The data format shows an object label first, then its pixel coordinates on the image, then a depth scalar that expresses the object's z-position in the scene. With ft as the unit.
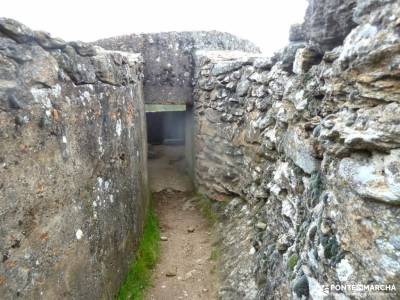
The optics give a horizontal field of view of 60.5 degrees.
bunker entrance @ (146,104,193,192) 31.94
